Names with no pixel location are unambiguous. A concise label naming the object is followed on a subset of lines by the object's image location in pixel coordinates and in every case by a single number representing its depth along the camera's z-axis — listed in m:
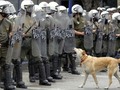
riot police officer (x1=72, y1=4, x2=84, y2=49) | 14.54
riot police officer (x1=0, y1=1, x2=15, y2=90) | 10.22
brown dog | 11.33
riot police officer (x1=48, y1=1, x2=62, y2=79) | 12.56
